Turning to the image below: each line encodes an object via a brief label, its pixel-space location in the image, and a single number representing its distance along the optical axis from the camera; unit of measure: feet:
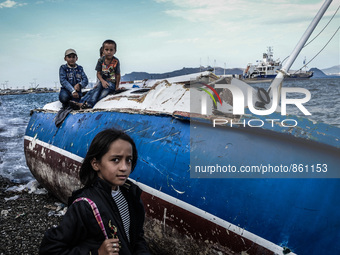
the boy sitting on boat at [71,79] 18.29
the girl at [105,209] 5.55
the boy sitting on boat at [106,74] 16.87
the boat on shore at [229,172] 7.30
